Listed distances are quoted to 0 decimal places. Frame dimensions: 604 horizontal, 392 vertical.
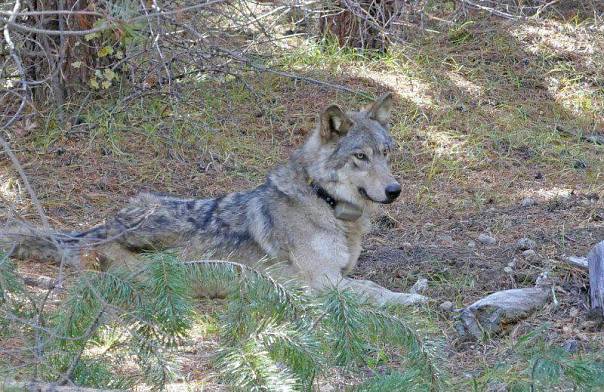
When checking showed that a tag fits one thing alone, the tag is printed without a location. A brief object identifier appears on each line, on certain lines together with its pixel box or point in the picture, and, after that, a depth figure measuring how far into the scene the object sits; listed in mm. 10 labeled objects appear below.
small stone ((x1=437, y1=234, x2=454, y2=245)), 13938
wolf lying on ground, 11961
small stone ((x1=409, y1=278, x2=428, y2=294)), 11891
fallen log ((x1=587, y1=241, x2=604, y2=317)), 10250
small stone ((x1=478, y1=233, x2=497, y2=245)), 13723
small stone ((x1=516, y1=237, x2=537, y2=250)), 12984
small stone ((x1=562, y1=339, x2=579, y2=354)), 9411
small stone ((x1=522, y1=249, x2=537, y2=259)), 12563
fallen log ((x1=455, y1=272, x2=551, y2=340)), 10195
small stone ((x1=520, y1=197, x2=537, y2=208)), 15595
